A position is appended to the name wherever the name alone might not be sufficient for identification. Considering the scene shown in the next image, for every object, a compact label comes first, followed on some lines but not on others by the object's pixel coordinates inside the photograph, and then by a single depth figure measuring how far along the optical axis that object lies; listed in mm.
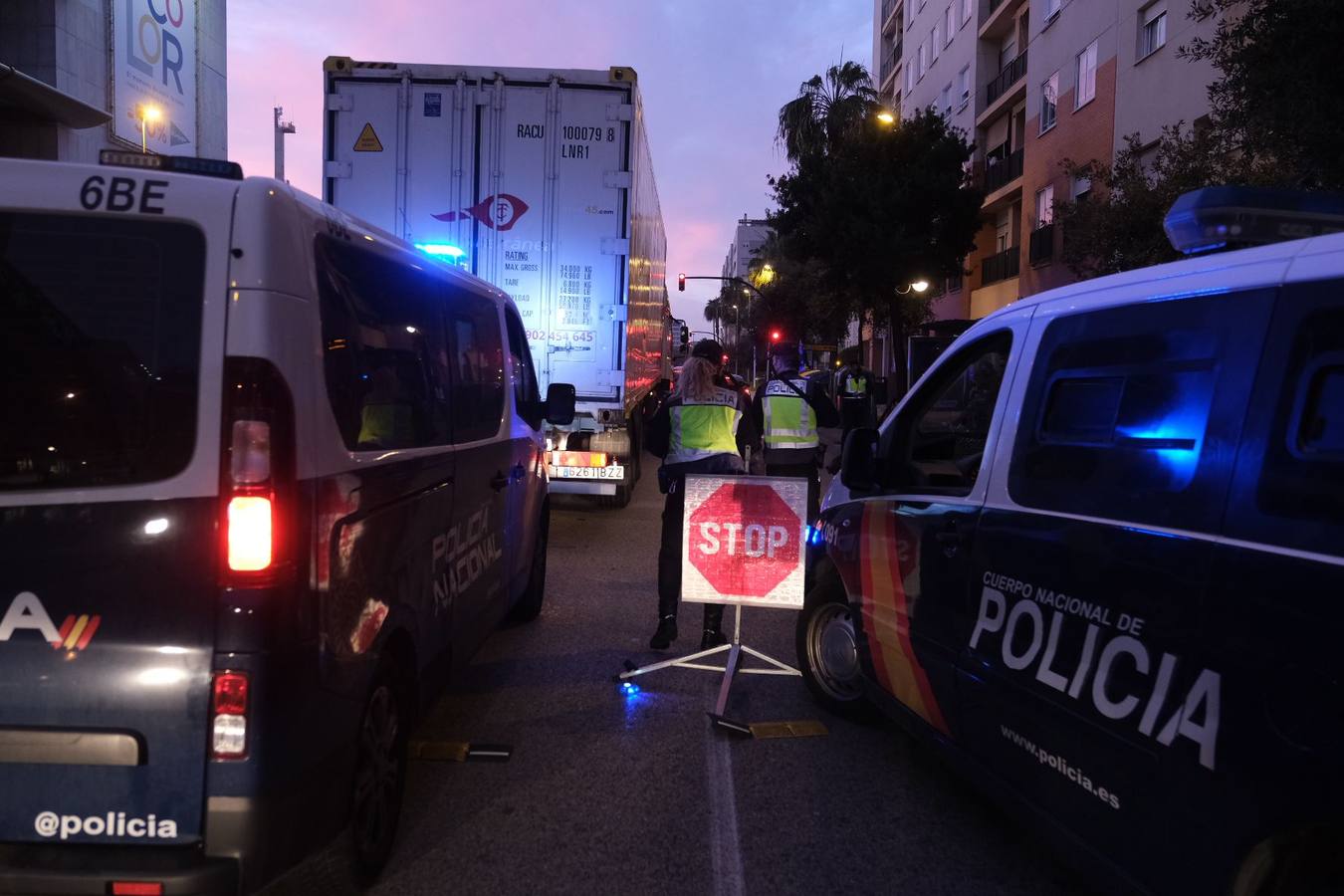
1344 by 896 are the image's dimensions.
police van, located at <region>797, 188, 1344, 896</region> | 2133
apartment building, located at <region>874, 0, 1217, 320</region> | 19281
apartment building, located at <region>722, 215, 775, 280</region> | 132825
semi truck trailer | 9664
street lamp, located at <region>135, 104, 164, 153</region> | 20348
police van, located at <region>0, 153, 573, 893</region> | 2502
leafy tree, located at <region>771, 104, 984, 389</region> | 27609
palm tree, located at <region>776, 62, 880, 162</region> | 34531
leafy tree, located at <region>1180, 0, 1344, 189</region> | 8094
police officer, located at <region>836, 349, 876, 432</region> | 15763
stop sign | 5312
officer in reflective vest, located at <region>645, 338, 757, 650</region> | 6172
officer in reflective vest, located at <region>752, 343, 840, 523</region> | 8438
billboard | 19500
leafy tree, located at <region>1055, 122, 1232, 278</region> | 11758
